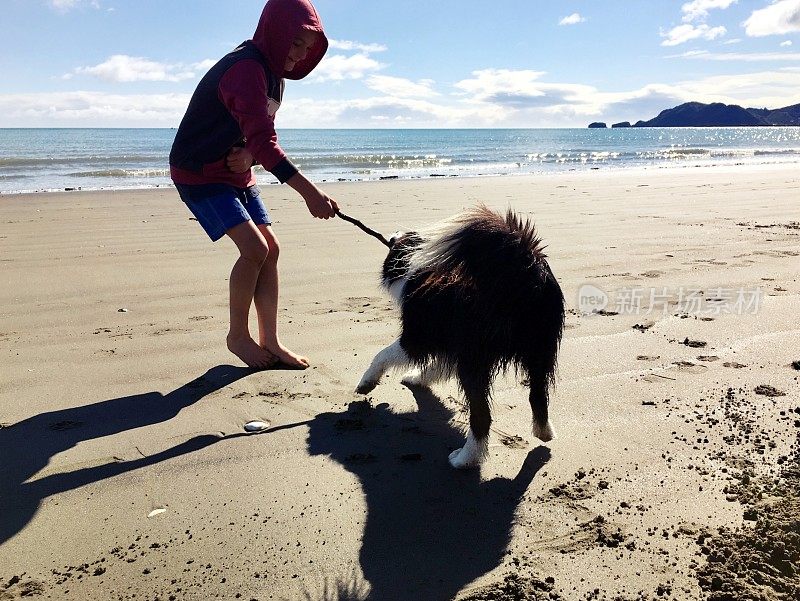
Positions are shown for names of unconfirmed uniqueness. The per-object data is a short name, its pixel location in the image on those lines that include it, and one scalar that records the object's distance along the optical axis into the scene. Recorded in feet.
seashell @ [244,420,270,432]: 9.80
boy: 10.41
